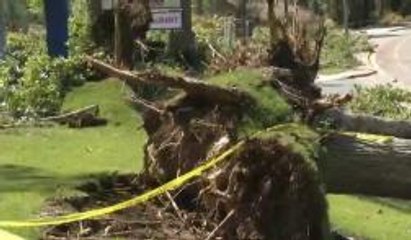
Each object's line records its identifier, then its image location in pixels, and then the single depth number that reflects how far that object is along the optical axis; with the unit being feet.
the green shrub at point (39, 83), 53.93
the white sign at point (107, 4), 60.64
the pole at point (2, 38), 71.87
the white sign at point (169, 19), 63.00
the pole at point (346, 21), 162.09
